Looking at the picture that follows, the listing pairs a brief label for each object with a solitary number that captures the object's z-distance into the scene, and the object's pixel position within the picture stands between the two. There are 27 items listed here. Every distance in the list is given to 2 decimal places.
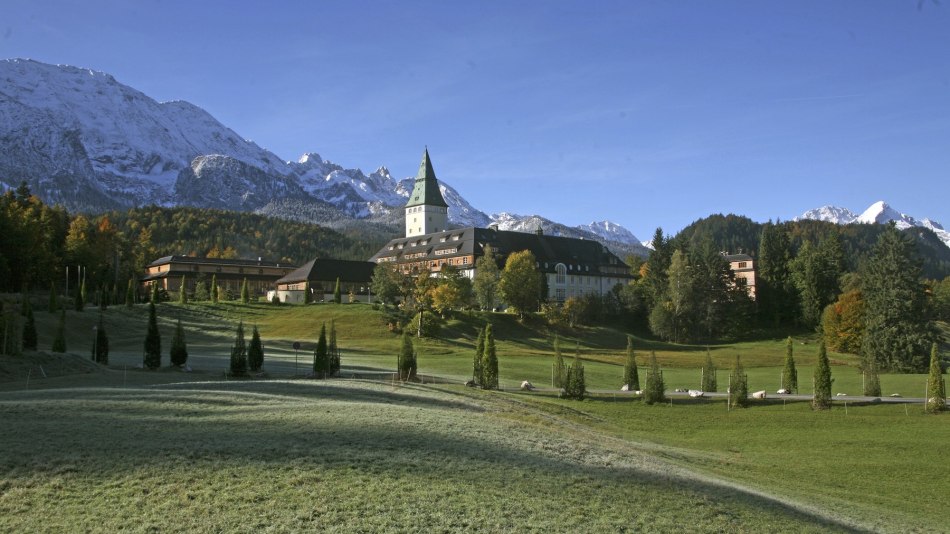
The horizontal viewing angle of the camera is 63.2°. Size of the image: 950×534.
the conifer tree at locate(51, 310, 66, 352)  48.78
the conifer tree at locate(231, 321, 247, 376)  44.16
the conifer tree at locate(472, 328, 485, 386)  48.45
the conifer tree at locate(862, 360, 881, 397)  48.84
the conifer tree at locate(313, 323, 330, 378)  46.42
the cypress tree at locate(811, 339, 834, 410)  44.03
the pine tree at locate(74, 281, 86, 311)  83.88
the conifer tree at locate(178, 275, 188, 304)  103.00
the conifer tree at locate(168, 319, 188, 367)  47.62
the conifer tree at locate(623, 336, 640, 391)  50.78
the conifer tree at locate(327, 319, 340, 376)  48.69
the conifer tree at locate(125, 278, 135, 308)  94.31
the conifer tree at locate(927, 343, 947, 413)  42.50
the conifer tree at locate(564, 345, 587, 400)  46.84
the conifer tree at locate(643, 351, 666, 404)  46.41
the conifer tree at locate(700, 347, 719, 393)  50.78
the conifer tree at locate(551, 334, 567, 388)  48.68
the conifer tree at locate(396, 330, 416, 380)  46.91
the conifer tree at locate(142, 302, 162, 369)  46.25
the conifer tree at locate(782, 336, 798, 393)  51.12
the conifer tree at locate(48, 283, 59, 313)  79.06
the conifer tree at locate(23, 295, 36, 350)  48.00
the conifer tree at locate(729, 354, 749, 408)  45.50
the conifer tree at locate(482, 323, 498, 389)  47.22
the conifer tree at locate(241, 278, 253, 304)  107.19
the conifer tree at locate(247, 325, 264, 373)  47.03
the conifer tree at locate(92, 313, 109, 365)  48.69
